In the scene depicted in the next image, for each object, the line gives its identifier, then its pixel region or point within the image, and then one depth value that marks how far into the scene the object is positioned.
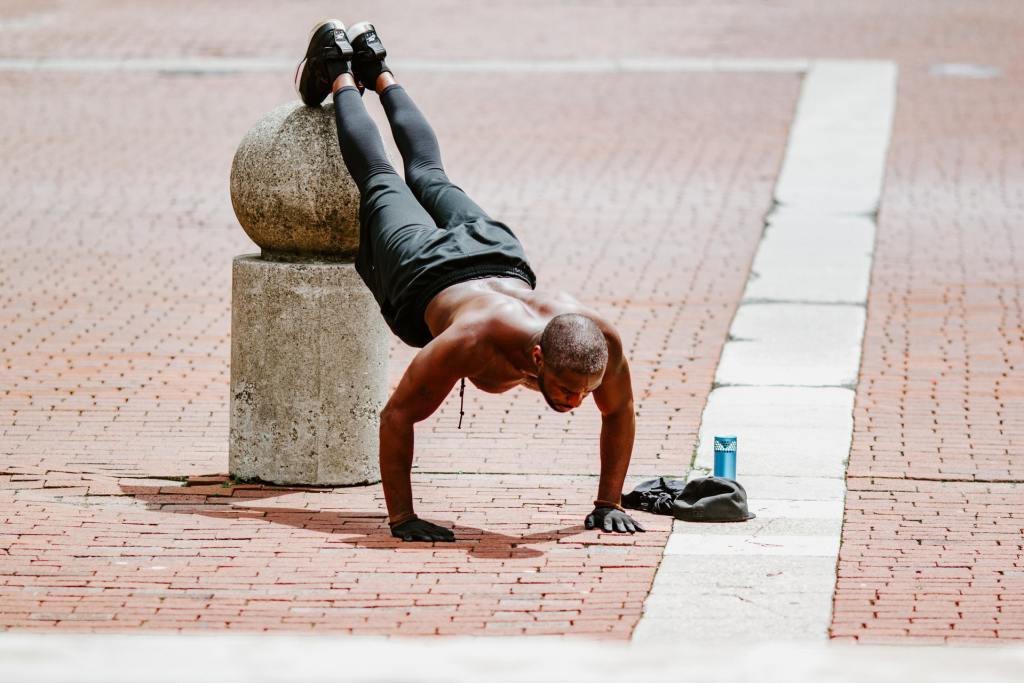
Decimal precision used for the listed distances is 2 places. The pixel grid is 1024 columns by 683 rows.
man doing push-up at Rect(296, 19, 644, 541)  12.45
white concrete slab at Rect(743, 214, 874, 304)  23.06
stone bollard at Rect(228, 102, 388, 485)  14.78
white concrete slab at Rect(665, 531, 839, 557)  12.95
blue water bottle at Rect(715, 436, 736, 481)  14.38
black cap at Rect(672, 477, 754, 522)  13.74
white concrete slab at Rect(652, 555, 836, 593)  12.08
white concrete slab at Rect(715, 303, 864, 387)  18.84
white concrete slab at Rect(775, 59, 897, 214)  29.69
